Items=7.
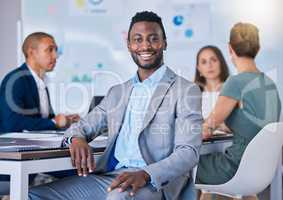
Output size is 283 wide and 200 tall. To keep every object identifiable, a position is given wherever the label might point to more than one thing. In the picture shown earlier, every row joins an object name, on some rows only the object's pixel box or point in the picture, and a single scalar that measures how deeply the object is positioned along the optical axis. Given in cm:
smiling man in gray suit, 187
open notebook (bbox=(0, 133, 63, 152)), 195
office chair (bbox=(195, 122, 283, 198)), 261
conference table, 181
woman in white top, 448
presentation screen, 468
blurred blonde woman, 276
